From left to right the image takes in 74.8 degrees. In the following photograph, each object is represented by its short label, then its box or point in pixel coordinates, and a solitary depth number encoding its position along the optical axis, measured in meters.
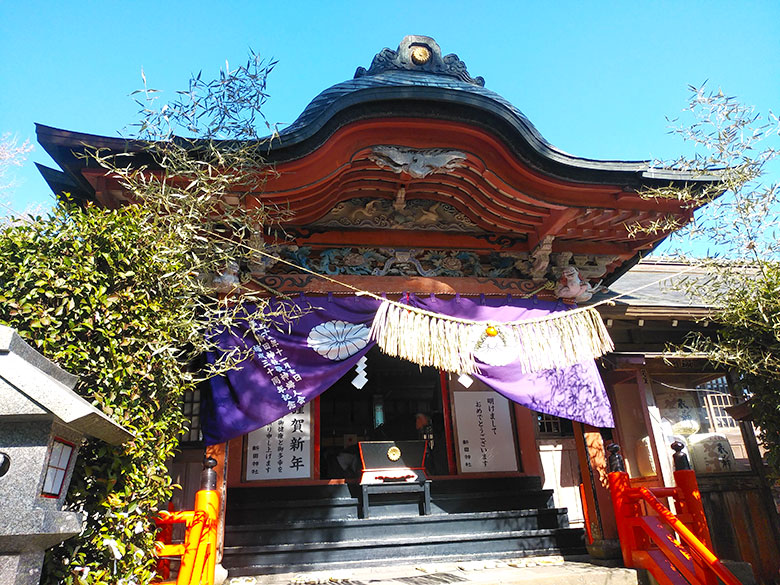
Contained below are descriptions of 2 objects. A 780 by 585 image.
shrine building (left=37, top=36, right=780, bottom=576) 5.17
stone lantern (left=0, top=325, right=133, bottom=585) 2.12
